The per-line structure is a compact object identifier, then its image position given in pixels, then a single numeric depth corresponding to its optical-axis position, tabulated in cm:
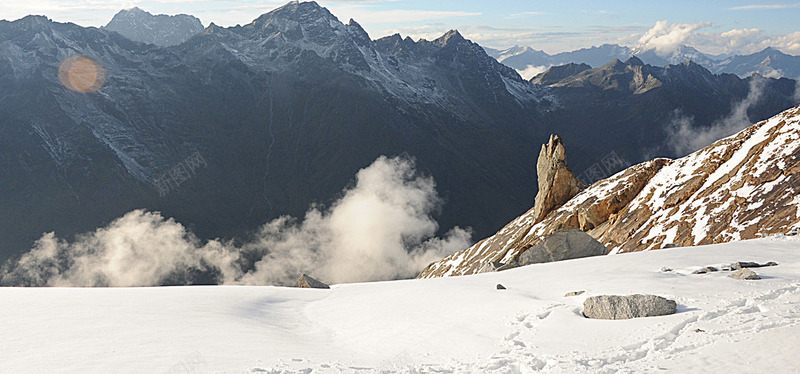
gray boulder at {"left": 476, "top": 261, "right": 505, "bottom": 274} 3694
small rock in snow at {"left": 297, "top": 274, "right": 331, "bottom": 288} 3212
